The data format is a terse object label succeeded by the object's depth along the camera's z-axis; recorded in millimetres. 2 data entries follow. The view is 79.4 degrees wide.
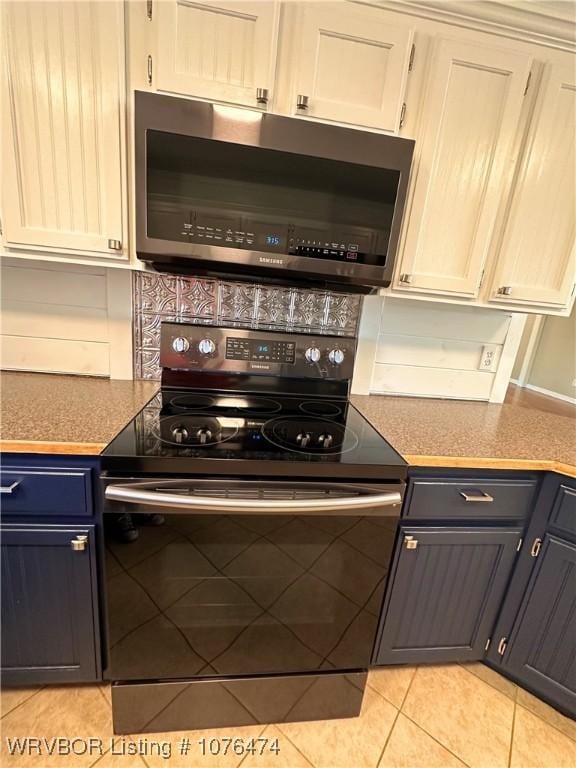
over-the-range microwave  1007
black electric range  900
